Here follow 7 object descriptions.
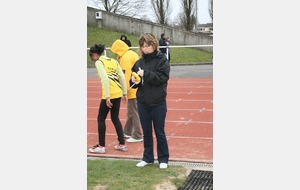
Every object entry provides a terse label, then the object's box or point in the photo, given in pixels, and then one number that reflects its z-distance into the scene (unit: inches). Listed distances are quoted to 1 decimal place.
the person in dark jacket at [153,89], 186.7
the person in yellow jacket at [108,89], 218.8
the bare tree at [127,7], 1445.6
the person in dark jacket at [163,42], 703.1
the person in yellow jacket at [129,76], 247.4
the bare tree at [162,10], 1447.7
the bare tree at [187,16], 1200.2
